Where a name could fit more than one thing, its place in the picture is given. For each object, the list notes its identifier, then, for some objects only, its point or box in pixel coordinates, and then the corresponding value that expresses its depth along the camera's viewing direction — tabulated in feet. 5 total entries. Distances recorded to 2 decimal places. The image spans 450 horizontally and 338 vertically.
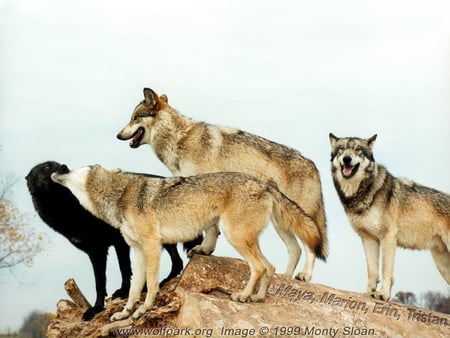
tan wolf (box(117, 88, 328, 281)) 37.11
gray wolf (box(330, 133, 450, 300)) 36.37
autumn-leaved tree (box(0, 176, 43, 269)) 67.05
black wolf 34.14
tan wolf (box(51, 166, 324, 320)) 29.43
